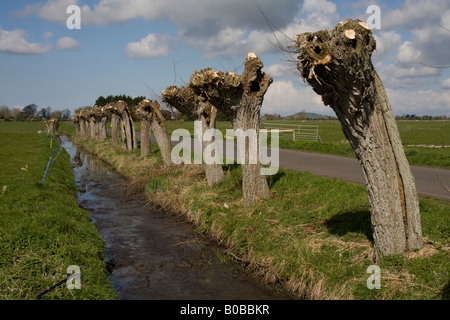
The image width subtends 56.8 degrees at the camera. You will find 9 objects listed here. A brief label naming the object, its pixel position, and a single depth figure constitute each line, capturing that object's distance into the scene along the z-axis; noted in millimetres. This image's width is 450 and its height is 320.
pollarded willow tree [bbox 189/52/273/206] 10203
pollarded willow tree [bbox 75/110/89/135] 48366
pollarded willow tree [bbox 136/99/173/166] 18594
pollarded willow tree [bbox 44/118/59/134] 60469
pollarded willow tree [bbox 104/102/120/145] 30562
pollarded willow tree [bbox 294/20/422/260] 5629
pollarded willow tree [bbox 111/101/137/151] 25938
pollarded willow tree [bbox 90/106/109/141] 35678
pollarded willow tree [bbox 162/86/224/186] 13586
